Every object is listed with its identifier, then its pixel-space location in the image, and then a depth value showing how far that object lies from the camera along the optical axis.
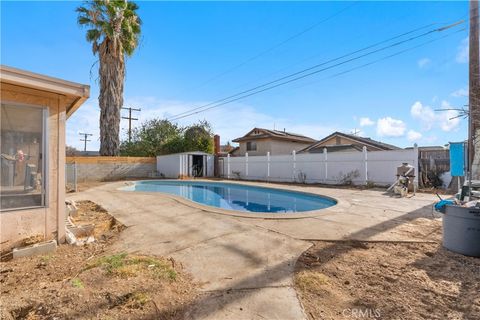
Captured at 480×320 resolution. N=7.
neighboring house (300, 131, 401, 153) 16.56
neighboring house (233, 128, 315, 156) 23.06
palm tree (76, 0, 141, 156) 16.21
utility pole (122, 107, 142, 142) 27.90
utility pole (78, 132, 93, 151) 45.15
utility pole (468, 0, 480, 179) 7.68
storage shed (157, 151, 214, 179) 19.64
